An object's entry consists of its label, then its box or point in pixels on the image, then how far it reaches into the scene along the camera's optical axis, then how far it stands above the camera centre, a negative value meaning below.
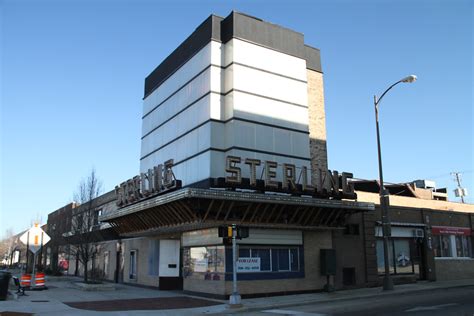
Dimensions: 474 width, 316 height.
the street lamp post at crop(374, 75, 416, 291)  23.74 +1.28
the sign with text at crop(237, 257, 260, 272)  22.02 -0.96
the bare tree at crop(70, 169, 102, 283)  31.09 +1.28
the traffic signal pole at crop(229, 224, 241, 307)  18.23 -1.67
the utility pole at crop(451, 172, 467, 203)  54.62 +6.01
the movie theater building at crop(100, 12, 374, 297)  22.33 +3.84
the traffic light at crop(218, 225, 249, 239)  18.89 +0.53
